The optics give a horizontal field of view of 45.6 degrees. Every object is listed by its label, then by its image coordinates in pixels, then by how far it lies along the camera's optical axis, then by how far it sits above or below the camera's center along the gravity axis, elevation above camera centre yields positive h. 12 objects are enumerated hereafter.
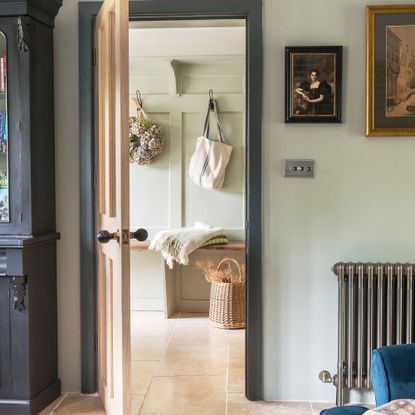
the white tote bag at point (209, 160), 4.28 +0.25
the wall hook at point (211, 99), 4.38 +0.80
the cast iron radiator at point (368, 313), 2.45 -0.62
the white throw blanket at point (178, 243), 3.90 -0.43
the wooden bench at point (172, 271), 4.06 -0.74
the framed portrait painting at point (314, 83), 2.53 +0.54
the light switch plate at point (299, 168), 2.58 +0.11
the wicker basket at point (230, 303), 4.09 -0.95
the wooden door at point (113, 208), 2.07 -0.09
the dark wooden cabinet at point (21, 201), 2.39 -0.06
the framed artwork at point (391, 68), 2.50 +0.61
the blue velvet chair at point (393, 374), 1.39 -0.53
